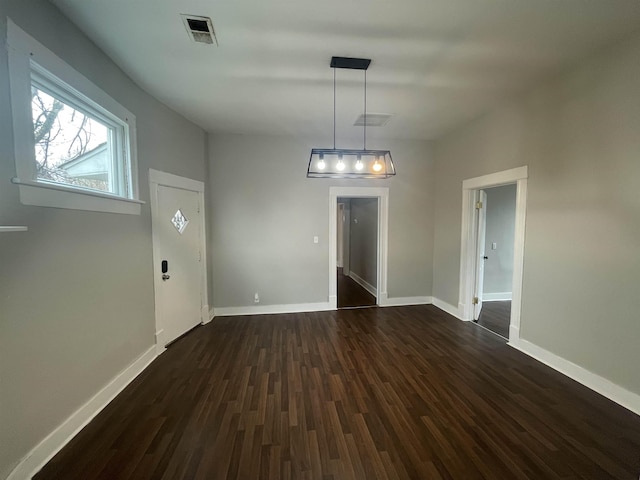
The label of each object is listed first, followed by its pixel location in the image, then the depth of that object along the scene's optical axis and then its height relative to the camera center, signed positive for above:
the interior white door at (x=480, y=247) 3.91 -0.28
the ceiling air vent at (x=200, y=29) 1.84 +1.49
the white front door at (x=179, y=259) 3.12 -0.43
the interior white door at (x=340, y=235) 8.38 -0.25
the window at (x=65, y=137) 1.52 +0.68
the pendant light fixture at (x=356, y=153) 2.31 +0.78
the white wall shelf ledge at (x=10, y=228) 1.16 -0.01
